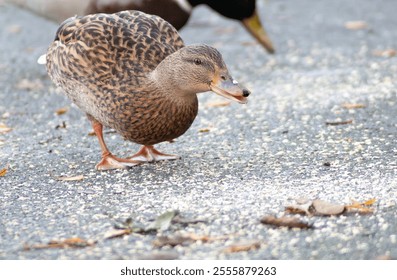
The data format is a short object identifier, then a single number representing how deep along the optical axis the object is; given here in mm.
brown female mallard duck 8578
